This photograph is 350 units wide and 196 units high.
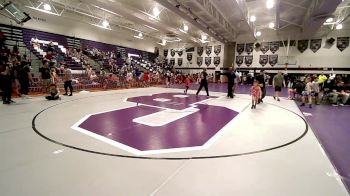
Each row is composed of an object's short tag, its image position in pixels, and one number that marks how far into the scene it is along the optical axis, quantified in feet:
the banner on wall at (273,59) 70.42
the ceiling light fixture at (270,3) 32.61
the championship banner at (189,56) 90.33
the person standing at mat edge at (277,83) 31.67
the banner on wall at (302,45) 65.21
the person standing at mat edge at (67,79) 29.73
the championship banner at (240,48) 77.15
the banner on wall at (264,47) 71.87
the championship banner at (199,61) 88.07
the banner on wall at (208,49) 84.79
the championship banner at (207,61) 85.53
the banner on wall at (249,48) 75.25
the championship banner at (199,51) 87.74
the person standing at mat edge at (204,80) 33.52
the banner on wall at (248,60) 75.47
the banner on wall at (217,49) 82.35
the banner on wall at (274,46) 69.87
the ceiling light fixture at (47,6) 41.86
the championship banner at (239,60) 77.76
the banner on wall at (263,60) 72.38
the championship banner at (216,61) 82.89
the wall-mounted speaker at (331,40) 60.81
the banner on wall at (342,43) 59.11
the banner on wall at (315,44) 63.36
